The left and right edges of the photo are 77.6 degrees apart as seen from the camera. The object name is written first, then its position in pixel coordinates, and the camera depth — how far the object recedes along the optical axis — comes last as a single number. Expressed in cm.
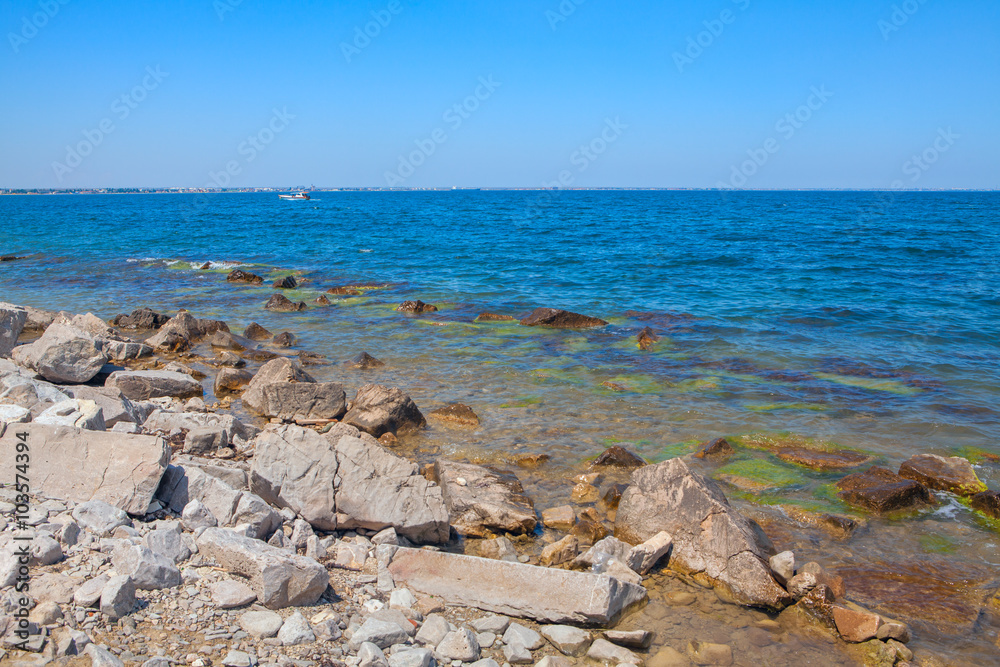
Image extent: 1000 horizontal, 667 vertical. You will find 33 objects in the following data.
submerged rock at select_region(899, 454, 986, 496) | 775
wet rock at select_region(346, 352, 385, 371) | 1305
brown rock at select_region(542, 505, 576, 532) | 691
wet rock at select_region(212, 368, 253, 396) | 1139
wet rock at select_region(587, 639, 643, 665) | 468
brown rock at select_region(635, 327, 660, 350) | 1488
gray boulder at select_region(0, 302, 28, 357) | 1097
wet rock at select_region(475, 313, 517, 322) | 1800
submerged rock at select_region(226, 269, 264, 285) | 2495
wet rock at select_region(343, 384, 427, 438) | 923
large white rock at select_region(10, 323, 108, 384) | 1005
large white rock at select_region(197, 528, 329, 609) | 458
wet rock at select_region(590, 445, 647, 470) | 830
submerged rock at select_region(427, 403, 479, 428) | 992
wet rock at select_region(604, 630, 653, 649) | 483
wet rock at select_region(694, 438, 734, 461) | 878
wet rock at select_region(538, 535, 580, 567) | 615
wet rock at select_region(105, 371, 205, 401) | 1020
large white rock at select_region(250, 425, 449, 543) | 612
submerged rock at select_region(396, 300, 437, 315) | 1905
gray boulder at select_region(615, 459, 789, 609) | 567
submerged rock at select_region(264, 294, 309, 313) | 1930
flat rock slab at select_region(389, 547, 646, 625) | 504
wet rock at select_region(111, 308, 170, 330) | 1658
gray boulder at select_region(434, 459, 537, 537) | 670
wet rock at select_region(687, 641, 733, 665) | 484
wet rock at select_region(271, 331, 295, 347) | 1488
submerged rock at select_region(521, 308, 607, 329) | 1702
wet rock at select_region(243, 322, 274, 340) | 1549
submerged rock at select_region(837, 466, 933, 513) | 730
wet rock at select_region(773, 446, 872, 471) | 855
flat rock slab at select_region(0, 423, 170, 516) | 549
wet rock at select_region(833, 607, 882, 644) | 506
